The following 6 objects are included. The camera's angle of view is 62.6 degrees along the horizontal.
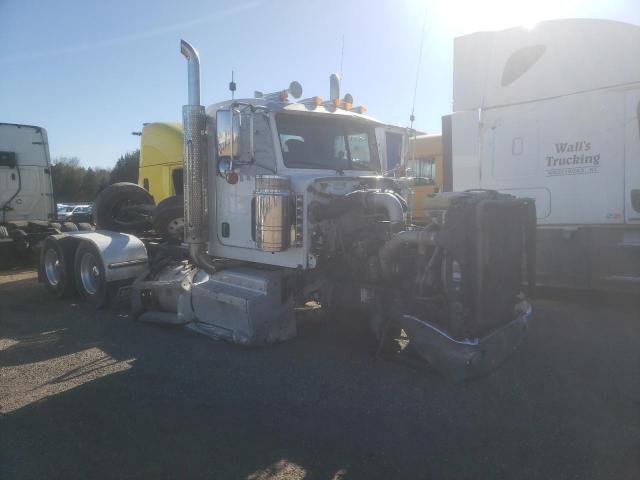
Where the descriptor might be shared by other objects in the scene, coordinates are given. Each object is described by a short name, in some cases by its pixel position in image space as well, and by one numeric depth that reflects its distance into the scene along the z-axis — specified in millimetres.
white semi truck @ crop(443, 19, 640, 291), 7035
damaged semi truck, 4227
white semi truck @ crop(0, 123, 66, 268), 12180
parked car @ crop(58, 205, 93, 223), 24219
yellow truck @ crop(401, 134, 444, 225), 12375
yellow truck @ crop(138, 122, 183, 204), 11510
